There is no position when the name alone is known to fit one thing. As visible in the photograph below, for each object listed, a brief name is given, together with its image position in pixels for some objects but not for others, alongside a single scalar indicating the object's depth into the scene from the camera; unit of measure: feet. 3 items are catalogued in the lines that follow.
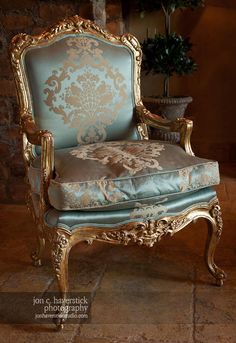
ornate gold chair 4.96
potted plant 9.59
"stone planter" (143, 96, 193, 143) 9.89
